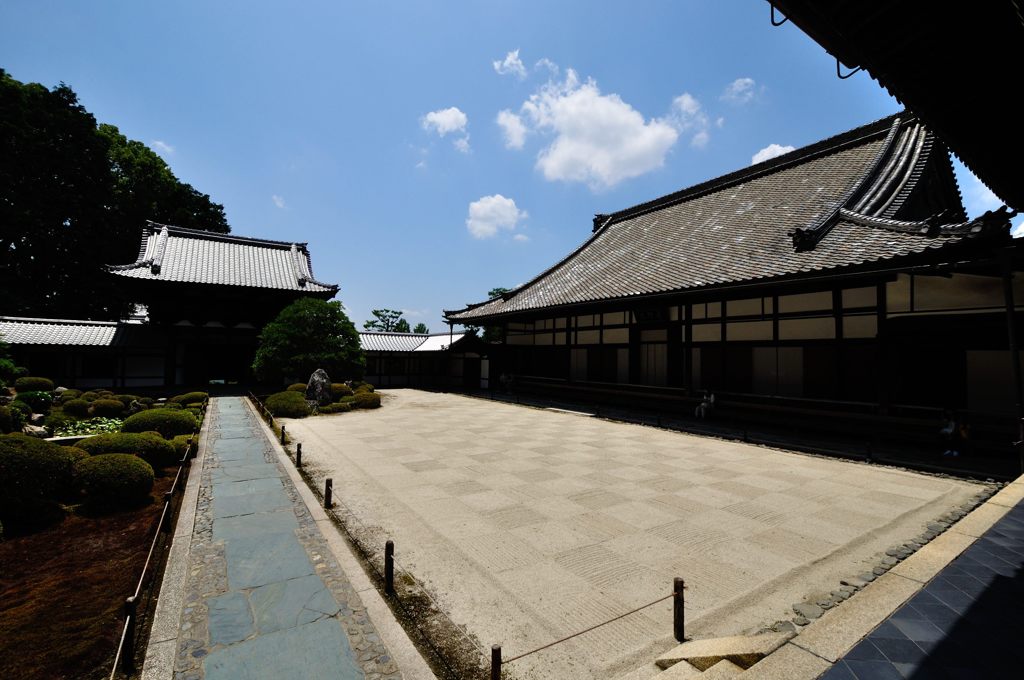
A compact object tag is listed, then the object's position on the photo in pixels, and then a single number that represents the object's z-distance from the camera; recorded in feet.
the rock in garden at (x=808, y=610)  13.76
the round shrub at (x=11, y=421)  37.76
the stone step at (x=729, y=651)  10.89
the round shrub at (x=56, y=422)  43.29
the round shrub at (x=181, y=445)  33.69
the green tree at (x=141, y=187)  118.11
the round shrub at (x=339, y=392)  67.77
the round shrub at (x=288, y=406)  58.23
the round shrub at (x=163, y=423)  39.27
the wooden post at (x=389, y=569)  15.19
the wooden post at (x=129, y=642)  11.51
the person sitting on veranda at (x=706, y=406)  50.21
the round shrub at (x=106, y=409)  50.72
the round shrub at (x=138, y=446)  29.30
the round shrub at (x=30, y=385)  60.34
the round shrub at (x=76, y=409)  50.52
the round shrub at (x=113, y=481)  24.09
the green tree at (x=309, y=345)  70.54
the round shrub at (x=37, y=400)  51.60
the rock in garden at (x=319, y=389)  64.39
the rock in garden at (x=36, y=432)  39.54
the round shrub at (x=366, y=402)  66.03
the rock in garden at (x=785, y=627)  13.01
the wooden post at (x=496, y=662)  10.15
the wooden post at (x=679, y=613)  12.46
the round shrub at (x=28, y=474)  21.44
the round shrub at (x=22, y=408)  43.61
